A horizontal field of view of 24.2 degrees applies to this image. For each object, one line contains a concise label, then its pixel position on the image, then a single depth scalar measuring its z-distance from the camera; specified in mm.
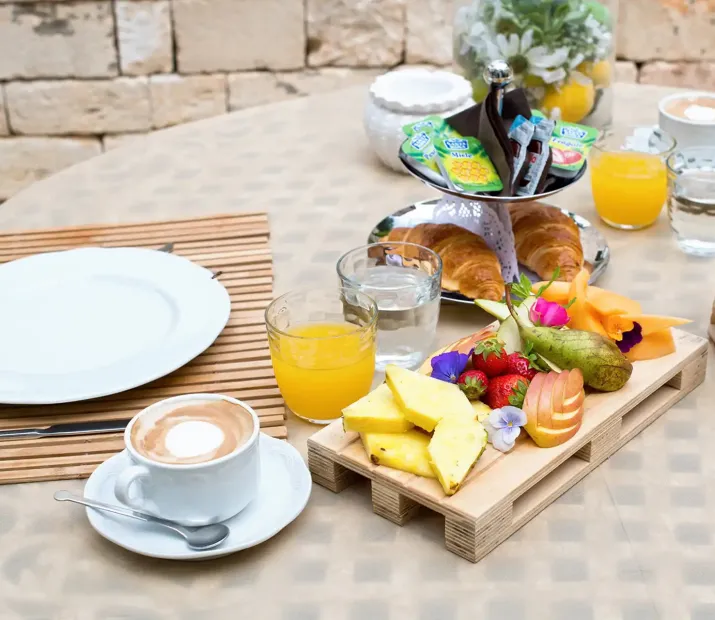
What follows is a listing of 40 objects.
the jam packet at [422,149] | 1393
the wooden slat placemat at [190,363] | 1241
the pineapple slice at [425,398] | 1165
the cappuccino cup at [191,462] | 1121
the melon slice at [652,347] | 1278
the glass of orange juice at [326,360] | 1247
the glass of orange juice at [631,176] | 1539
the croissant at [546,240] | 1405
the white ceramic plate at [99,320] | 1290
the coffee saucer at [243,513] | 1130
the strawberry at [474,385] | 1200
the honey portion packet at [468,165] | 1380
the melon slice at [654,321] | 1266
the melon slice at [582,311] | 1275
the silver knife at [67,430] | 1258
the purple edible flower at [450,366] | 1219
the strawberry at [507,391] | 1194
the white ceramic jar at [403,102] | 1633
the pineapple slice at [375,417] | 1173
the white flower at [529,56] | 1664
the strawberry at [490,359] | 1215
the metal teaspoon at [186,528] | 1132
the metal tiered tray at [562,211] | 1463
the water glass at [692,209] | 1497
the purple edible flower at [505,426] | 1168
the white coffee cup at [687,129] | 1607
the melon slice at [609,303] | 1273
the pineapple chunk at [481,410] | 1189
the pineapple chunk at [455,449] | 1131
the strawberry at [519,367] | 1215
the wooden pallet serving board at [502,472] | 1131
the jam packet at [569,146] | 1387
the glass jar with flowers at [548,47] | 1666
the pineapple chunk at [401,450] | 1155
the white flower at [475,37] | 1685
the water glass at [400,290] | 1314
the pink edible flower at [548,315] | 1257
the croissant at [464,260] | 1376
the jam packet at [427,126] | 1421
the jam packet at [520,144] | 1385
